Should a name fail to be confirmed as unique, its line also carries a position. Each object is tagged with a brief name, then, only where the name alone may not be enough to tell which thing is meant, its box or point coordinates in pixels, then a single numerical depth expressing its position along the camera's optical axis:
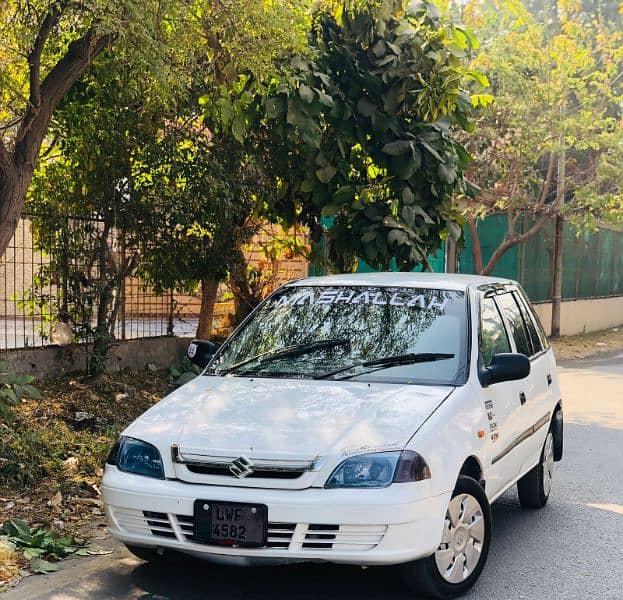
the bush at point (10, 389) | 7.36
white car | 4.59
